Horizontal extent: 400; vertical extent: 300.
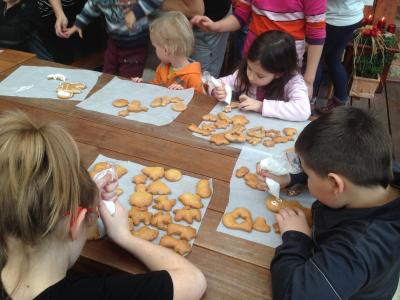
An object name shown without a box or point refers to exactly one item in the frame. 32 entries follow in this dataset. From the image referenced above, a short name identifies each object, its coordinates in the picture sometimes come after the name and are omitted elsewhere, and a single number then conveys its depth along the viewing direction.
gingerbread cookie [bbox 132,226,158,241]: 1.11
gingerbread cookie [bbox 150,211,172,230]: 1.16
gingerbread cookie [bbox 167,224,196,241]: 1.11
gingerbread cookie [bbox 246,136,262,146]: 1.56
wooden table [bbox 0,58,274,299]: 1.01
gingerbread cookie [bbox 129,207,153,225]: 1.17
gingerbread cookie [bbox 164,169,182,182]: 1.34
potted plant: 3.47
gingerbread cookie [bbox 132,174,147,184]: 1.33
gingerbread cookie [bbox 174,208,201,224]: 1.16
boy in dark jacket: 0.95
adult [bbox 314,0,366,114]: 2.72
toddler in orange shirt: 2.15
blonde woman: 0.77
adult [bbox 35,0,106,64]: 2.71
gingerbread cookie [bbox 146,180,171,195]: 1.28
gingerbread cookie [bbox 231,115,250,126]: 1.68
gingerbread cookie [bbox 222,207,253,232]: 1.15
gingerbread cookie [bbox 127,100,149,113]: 1.73
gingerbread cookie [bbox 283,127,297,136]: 1.62
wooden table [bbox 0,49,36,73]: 2.11
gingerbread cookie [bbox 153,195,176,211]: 1.22
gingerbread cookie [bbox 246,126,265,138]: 1.59
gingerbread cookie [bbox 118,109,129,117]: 1.71
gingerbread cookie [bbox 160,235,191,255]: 1.06
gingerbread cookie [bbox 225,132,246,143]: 1.55
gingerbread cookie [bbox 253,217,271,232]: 1.15
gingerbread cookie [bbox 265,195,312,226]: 1.23
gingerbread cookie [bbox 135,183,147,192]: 1.29
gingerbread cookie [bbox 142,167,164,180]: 1.34
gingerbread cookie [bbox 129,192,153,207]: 1.23
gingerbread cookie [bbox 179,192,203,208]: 1.22
